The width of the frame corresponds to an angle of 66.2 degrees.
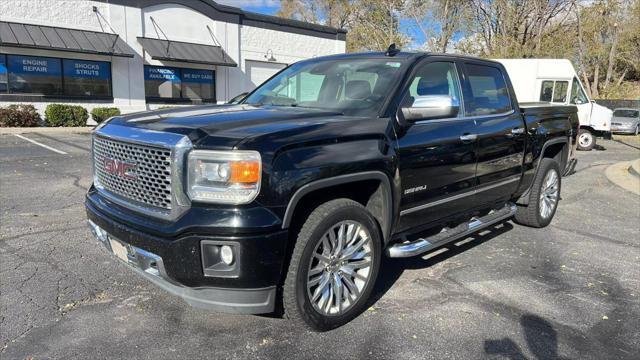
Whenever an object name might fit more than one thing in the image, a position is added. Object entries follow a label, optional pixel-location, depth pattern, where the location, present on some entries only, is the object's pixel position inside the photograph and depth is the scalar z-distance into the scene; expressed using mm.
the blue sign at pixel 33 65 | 17422
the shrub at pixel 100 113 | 18875
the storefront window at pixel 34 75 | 17516
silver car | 24078
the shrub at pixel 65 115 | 17906
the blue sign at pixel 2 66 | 17156
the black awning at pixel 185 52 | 20000
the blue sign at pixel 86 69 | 18656
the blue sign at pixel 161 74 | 20688
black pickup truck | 2822
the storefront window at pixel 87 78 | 18761
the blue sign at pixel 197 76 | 22000
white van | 16312
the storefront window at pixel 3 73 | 17188
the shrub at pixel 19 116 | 16812
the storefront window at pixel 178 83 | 20891
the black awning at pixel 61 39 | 16716
